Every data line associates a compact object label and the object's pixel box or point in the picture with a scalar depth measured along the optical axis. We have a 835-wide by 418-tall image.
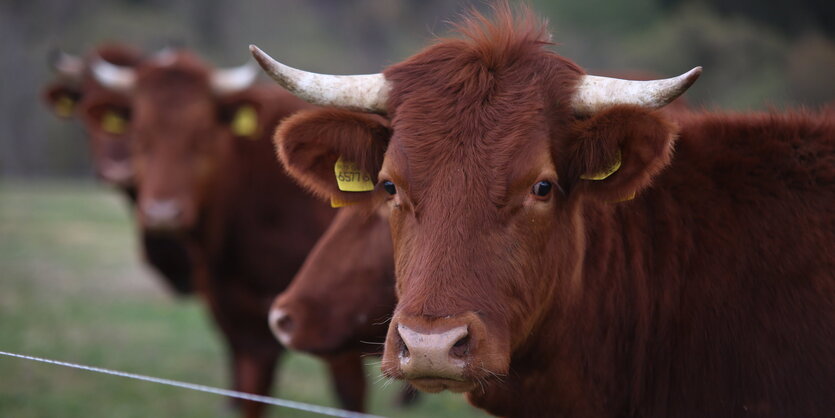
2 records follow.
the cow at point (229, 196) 12.46
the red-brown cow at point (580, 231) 5.43
